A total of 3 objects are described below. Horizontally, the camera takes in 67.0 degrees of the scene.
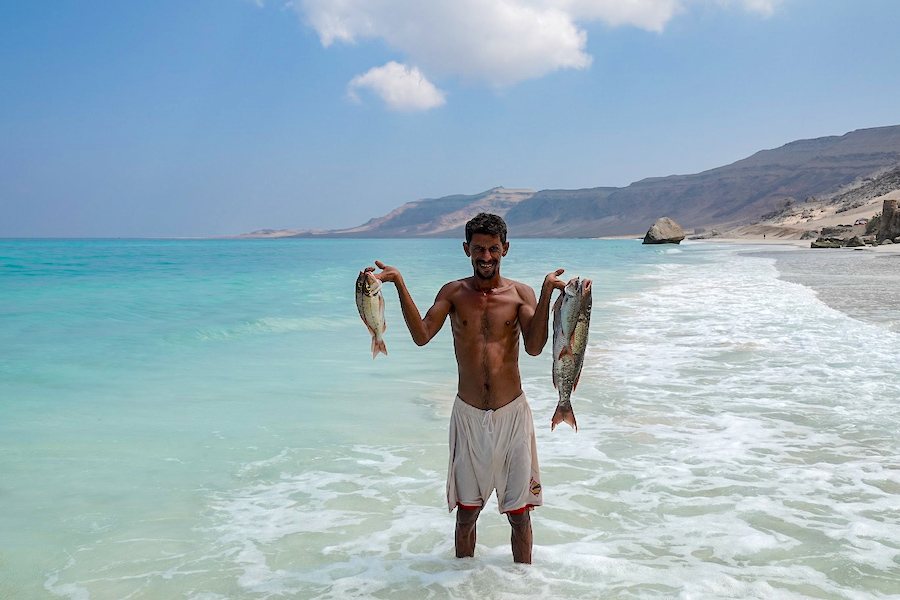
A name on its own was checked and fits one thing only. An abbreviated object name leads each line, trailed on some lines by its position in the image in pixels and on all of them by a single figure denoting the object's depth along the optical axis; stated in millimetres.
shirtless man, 3352
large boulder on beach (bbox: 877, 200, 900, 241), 36969
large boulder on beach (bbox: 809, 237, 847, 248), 39750
